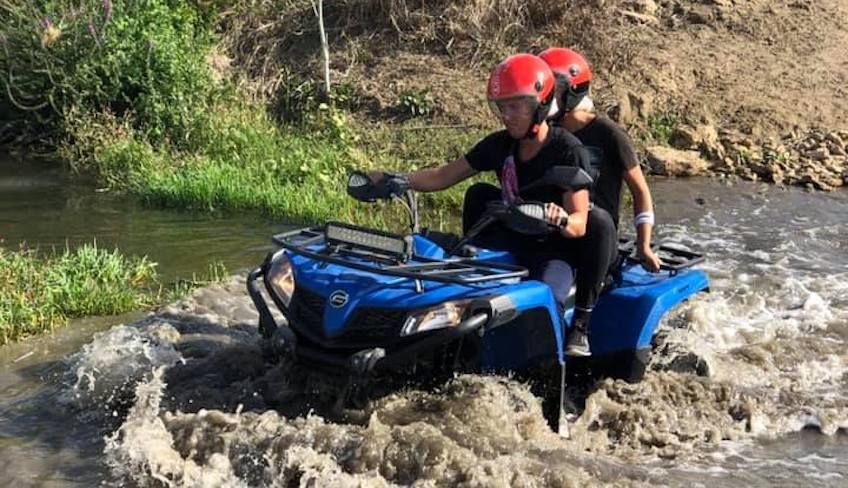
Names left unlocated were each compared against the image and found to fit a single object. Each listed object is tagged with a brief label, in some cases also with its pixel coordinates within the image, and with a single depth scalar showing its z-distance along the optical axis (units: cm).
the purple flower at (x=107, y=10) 1324
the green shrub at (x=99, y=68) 1331
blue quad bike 480
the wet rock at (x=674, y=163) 1251
